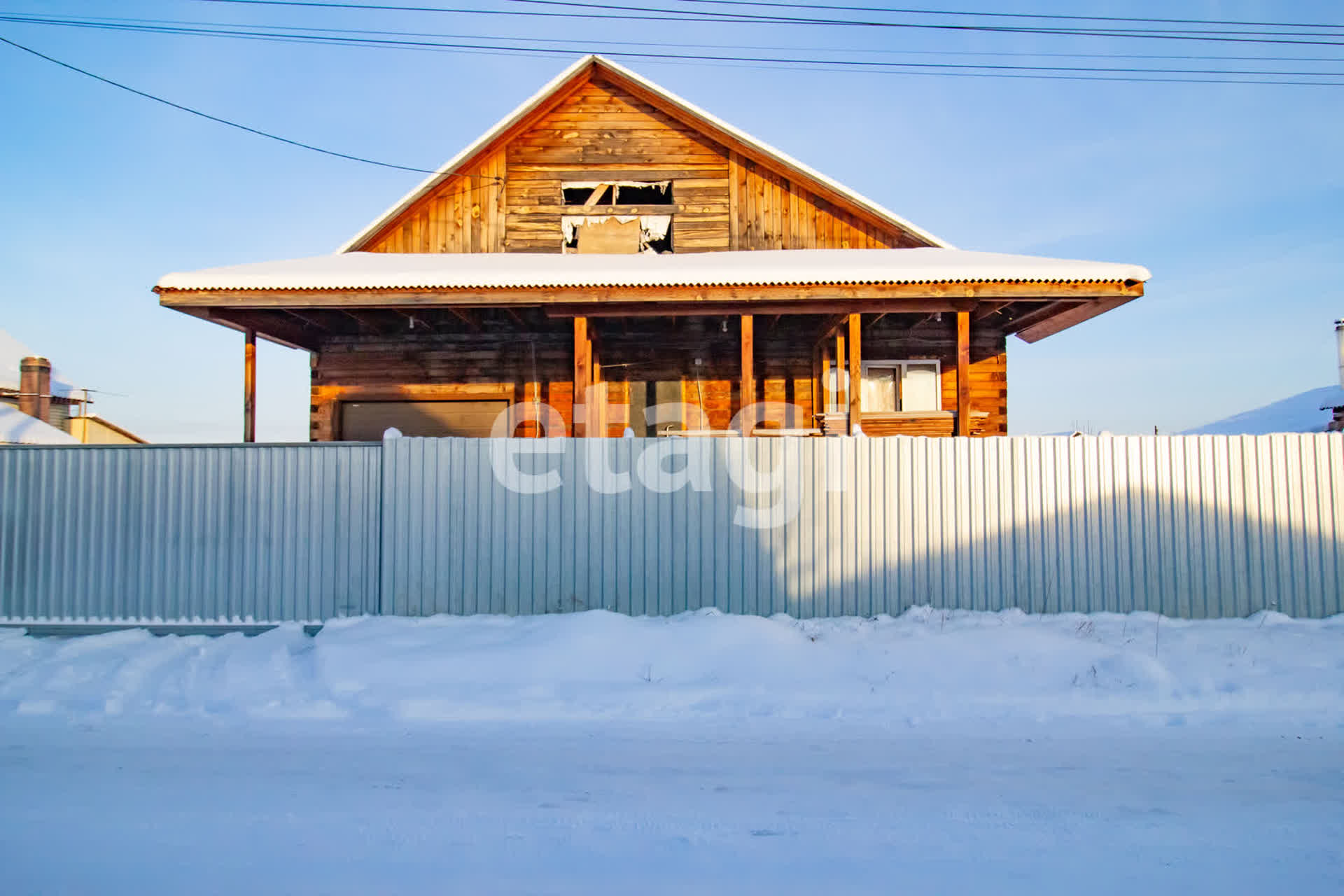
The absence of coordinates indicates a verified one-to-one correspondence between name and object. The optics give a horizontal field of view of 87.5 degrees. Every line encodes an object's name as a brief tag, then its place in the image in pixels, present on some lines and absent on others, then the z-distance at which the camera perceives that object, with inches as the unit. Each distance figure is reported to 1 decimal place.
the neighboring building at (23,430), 965.8
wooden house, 473.7
